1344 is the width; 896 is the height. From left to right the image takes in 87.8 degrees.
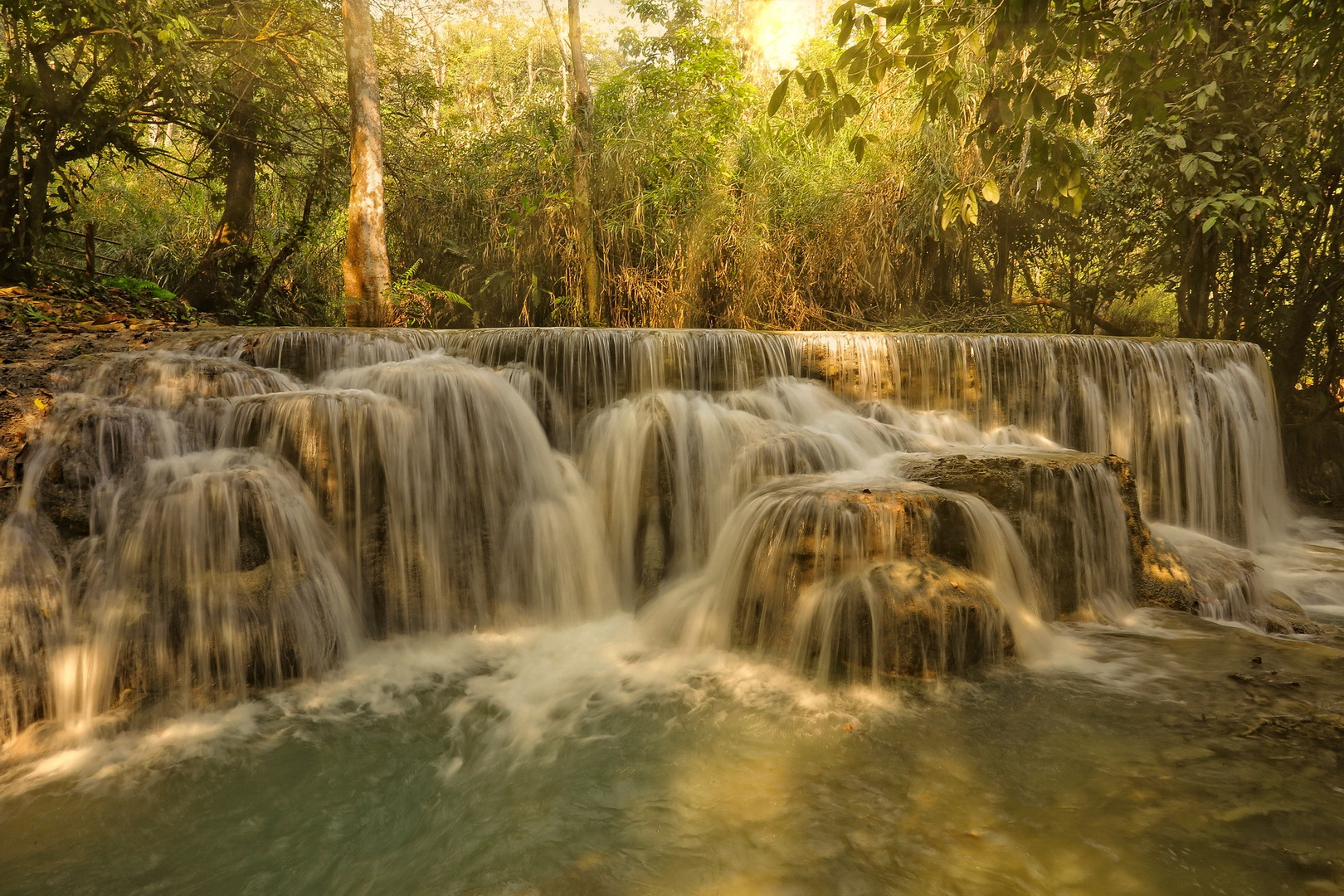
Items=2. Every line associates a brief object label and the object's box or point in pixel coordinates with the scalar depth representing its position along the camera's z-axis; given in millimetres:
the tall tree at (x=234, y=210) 8781
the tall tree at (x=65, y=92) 6441
